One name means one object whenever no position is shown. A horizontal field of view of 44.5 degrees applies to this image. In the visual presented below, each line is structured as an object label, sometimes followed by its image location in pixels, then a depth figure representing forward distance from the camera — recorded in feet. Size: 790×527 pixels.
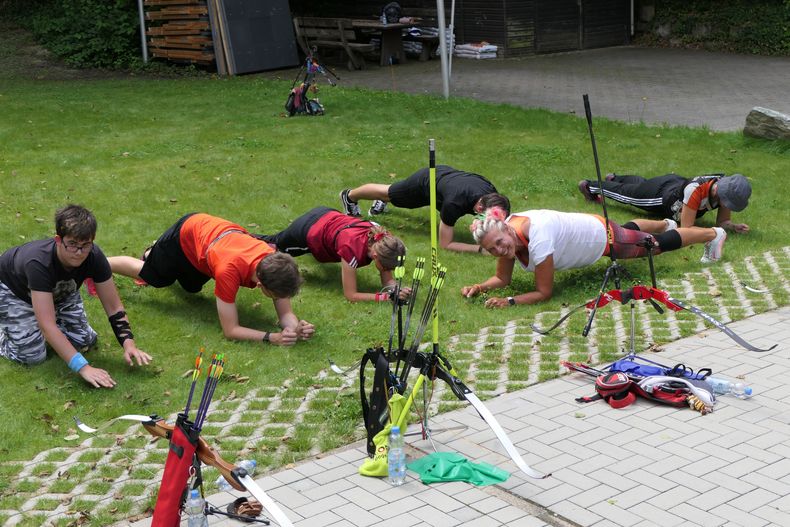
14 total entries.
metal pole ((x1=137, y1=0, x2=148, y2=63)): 67.46
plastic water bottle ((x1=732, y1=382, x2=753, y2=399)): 19.60
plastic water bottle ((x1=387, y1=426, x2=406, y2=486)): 16.25
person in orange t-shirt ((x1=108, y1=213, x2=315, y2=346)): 21.34
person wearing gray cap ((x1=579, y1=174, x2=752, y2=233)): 29.32
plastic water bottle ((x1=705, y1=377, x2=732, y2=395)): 19.66
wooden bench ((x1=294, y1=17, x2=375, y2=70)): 66.85
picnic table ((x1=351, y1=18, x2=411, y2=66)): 66.90
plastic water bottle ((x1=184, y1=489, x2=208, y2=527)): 13.55
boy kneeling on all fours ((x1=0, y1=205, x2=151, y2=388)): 19.74
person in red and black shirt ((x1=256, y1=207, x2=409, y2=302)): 23.93
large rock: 40.16
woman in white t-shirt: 23.67
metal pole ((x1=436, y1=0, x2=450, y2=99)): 49.01
